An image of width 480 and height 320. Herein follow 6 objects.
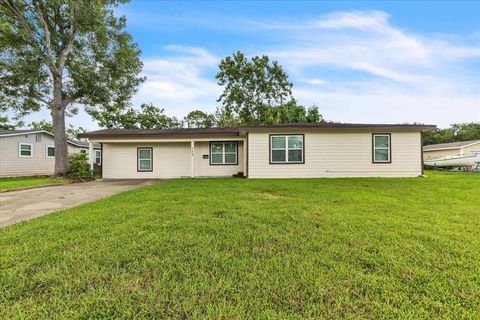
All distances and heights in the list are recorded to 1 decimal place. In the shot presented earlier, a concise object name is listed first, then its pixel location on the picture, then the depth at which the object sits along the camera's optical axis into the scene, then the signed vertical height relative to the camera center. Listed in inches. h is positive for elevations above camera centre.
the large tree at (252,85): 1066.1 +310.6
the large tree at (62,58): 534.8 +236.5
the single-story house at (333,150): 470.0 +17.0
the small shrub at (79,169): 529.0 -13.4
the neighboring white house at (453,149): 1022.4 +36.4
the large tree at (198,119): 1520.7 +248.1
